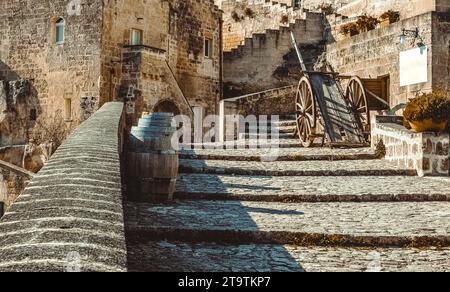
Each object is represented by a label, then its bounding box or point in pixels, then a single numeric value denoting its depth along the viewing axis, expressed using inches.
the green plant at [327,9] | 1226.6
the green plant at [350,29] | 997.8
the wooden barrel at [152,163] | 312.0
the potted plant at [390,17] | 971.3
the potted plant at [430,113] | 413.1
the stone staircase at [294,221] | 229.6
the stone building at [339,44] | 637.9
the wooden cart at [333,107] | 553.2
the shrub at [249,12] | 1312.7
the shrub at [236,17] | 1343.5
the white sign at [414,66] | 638.5
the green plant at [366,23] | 964.2
